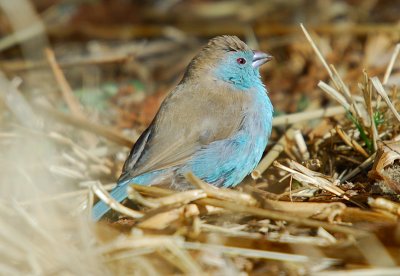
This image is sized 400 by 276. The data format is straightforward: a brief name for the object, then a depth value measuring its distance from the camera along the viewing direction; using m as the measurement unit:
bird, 7.30
